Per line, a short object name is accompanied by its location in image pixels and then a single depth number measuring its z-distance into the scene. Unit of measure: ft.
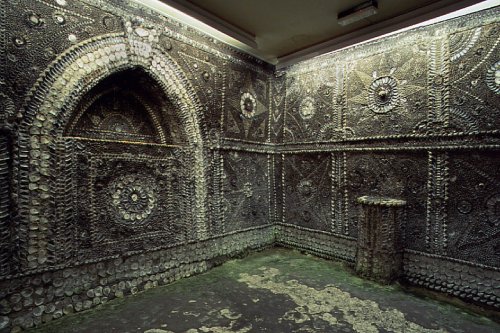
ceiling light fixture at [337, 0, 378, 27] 9.51
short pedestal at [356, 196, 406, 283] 10.66
